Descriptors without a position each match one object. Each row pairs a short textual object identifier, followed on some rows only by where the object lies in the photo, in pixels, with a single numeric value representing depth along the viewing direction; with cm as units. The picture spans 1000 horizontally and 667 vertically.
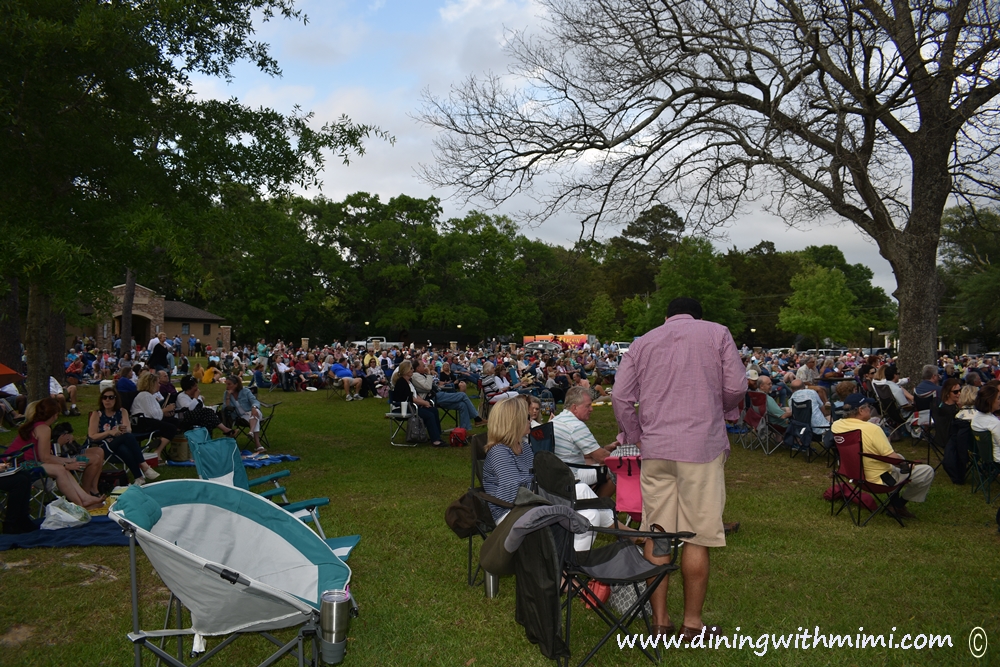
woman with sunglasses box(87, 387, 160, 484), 776
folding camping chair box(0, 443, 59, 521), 623
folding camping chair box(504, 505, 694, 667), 315
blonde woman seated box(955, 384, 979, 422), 802
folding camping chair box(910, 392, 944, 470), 1019
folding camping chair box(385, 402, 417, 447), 1127
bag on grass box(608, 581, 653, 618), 402
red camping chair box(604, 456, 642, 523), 547
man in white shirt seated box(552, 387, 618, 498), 581
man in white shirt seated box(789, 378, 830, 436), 977
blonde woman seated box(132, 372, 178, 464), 908
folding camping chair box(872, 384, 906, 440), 1148
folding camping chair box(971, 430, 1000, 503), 707
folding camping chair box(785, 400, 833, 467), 972
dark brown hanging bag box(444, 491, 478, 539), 462
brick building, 4638
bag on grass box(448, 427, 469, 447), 1124
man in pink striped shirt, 364
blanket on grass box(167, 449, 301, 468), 941
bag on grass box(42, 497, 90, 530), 603
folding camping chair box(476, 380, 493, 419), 1507
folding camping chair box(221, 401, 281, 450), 1070
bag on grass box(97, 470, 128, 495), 741
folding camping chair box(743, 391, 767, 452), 1077
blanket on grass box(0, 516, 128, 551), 559
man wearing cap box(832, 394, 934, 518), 647
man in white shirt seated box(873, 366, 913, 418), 1137
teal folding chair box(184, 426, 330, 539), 567
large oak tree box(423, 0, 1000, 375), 945
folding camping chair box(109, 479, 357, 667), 288
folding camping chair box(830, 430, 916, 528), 630
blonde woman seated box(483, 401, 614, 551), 466
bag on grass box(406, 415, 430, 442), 1115
